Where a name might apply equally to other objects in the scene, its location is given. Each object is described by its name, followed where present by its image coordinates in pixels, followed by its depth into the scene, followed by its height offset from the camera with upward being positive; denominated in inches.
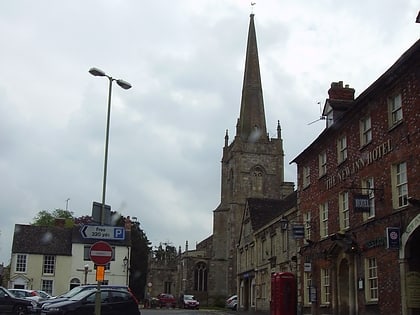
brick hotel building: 790.5 +141.2
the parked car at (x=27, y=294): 1330.0 -19.4
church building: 3176.7 +558.2
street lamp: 804.8 +292.2
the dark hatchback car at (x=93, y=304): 802.2 -23.9
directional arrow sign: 709.9 +65.4
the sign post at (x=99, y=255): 657.0 +35.3
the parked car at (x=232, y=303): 2208.0 -52.9
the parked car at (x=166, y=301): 2586.1 -55.1
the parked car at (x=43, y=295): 1532.1 -23.6
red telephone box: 1018.7 -6.2
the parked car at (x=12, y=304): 1057.9 -33.2
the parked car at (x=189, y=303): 2519.9 -61.7
